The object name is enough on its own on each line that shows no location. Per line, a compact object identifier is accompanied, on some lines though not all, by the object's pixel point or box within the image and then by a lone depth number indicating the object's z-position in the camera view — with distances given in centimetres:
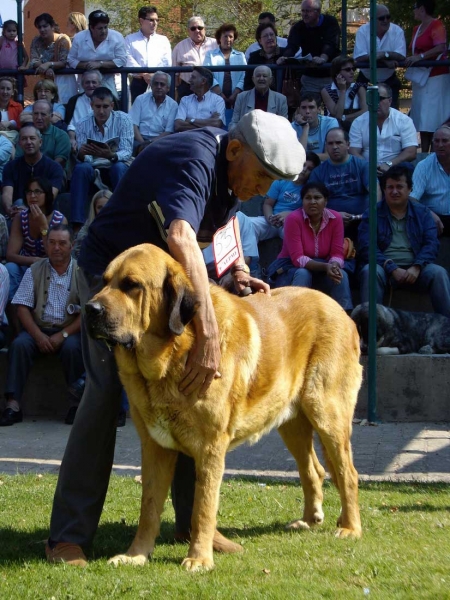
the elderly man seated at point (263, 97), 1233
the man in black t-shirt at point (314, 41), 1303
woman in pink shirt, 952
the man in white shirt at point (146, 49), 1392
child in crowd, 1435
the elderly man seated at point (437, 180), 1066
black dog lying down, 908
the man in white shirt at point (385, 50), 1259
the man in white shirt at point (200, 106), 1257
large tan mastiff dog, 389
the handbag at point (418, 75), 1262
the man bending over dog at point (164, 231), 398
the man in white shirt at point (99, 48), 1303
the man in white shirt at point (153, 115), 1281
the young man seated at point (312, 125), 1180
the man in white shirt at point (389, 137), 1173
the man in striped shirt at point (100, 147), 1102
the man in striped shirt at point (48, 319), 860
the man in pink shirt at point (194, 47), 1411
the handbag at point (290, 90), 1308
